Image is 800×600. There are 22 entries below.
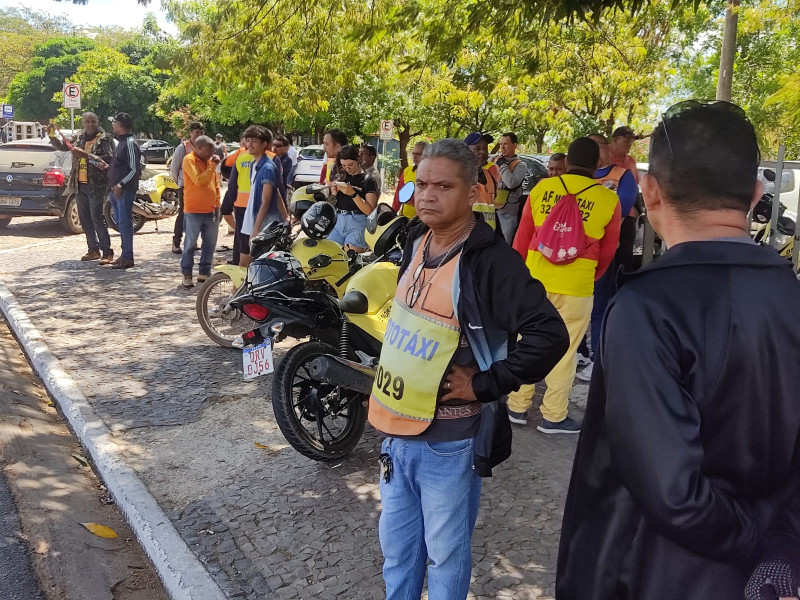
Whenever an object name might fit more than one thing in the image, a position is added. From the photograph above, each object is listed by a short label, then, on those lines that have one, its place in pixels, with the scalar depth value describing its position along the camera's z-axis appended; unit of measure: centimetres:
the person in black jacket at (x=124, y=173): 918
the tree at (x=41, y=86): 5822
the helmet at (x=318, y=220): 534
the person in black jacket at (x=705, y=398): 125
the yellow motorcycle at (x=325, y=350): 418
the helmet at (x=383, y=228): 500
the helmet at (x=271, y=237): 555
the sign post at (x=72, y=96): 1488
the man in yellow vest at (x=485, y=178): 707
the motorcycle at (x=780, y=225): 829
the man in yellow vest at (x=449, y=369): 227
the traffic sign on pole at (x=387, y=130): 1794
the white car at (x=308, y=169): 2477
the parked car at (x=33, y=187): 1248
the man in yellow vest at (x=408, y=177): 745
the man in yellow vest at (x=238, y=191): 850
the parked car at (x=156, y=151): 3577
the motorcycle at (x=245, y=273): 554
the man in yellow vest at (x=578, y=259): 464
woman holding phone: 676
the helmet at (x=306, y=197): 597
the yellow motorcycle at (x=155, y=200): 1313
